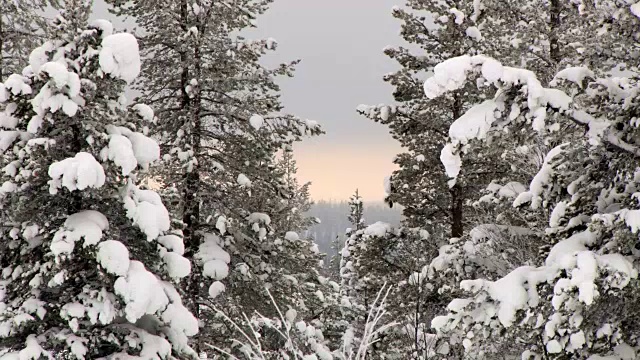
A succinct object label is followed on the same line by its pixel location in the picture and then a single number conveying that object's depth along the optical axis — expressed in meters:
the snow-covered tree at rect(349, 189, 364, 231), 55.28
